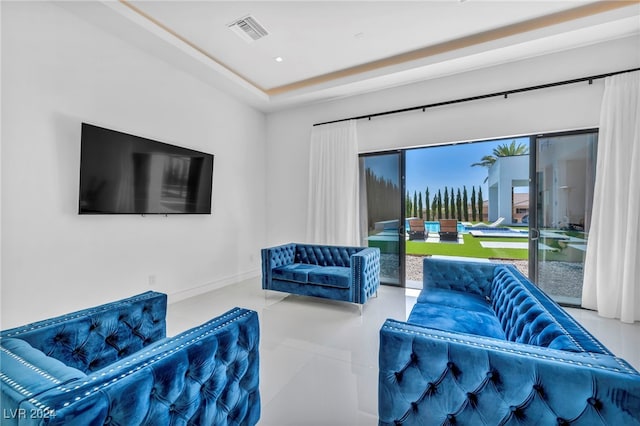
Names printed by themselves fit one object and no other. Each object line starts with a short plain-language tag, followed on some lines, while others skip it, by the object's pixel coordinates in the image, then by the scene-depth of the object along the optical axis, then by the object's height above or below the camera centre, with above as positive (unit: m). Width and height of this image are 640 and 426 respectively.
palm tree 4.18 +1.06
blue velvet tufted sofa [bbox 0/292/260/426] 0.85 -0.62
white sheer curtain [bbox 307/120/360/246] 4.86 +0.54
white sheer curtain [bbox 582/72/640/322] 3.18 +0.17
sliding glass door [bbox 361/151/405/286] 4.70 +0.13
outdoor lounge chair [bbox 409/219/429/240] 5.08 -0.24
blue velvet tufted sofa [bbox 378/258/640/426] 1.02 -0.65
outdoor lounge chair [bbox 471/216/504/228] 4.67 -0.11
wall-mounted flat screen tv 2.96 +0.47
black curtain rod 3.36 +1.73
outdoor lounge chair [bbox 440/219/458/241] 5.29 -0.24
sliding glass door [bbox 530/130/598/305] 3.61 +0.14
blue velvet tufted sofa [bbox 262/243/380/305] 3.56 -0.78
